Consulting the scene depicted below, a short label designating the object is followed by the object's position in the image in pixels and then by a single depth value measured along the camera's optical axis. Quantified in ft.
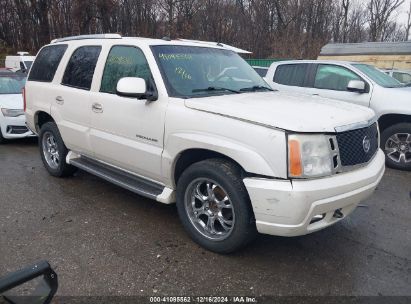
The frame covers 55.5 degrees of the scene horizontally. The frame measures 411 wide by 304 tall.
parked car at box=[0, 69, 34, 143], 25.36
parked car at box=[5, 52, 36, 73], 52.85
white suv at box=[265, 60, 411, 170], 21.21
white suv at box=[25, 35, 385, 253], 9.67
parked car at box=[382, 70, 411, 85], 36.14
